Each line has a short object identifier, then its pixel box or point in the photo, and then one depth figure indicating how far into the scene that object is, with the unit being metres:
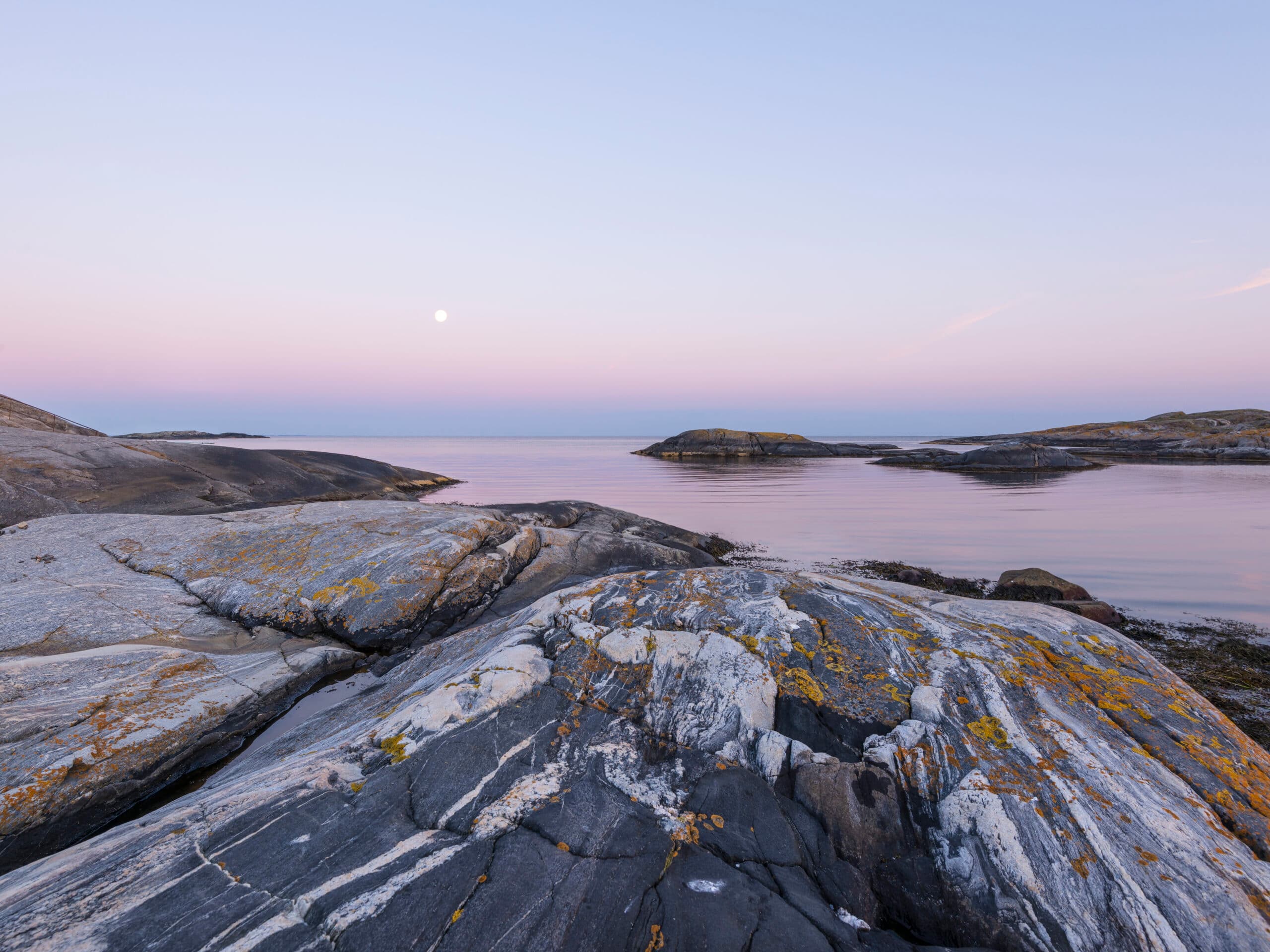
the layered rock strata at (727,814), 2.43
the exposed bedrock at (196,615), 4.11
